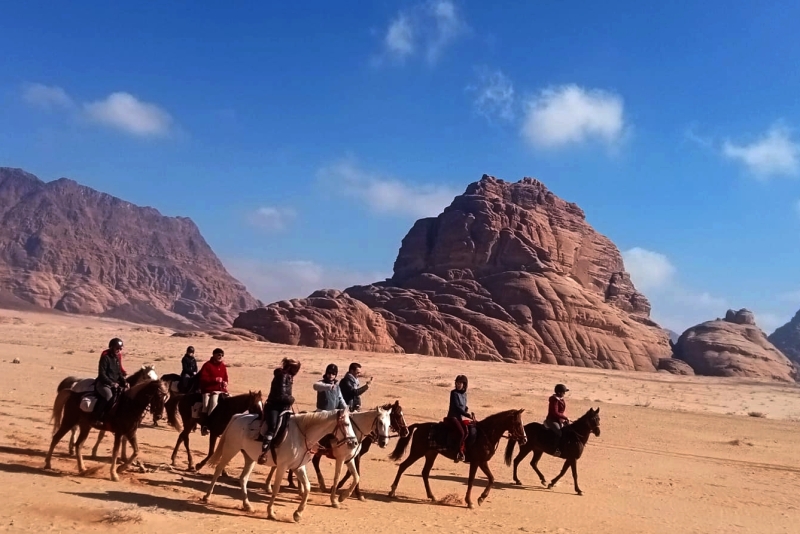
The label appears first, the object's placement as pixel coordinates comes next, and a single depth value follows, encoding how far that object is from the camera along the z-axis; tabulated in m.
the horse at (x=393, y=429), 11.52
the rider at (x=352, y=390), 12.59
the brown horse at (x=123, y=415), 11.43
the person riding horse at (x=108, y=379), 11.73
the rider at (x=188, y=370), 15.71
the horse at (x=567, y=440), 14.39
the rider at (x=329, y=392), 11.84
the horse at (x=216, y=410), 12.42
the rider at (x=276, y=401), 10.31
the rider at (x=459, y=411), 12.32
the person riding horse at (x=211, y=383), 13.16
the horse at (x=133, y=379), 13.23
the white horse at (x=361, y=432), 10.81
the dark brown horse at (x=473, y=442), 12.23
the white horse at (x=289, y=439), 10.32
